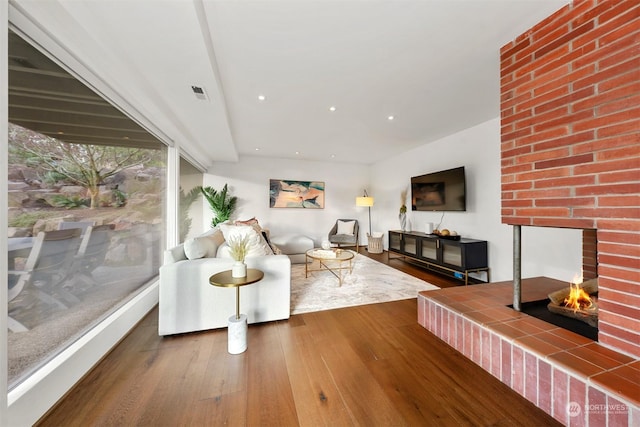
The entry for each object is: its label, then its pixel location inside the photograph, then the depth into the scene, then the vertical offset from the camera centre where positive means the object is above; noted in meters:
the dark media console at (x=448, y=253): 3.13 -0.58
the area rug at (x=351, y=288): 2.58 -0.96
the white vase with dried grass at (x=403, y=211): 4.89 +0.09
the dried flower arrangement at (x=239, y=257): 1.80 -0.34
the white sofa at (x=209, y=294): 1.93 -0.71
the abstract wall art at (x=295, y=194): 5.83 +0.57
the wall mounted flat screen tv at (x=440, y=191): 3.55 +0.42
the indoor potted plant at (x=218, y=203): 5.29 +0.29
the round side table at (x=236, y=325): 1.69 -0.83
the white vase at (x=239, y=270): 1.79 -0.43
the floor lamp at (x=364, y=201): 5.70 +0.36
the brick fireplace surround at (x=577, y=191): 1.11 +0.15
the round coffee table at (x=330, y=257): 3.25 -0.60
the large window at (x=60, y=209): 1.17 +0.04
